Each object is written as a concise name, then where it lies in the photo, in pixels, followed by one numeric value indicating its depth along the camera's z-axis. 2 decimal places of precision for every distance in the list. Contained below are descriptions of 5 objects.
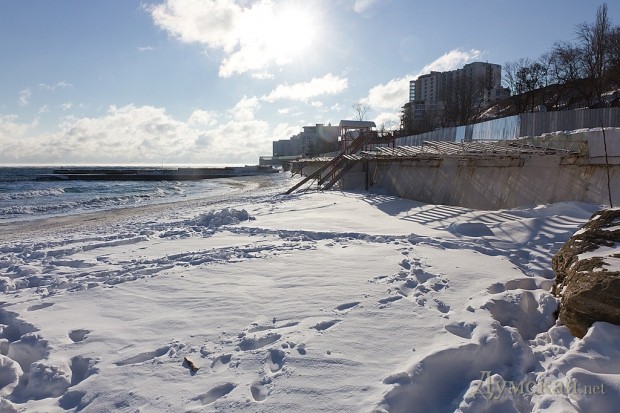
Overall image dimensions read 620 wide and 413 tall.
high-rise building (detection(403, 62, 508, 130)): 47.03
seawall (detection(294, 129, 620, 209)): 9.49
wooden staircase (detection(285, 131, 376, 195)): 22.36
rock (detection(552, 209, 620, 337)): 3.43
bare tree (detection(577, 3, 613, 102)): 28.99
